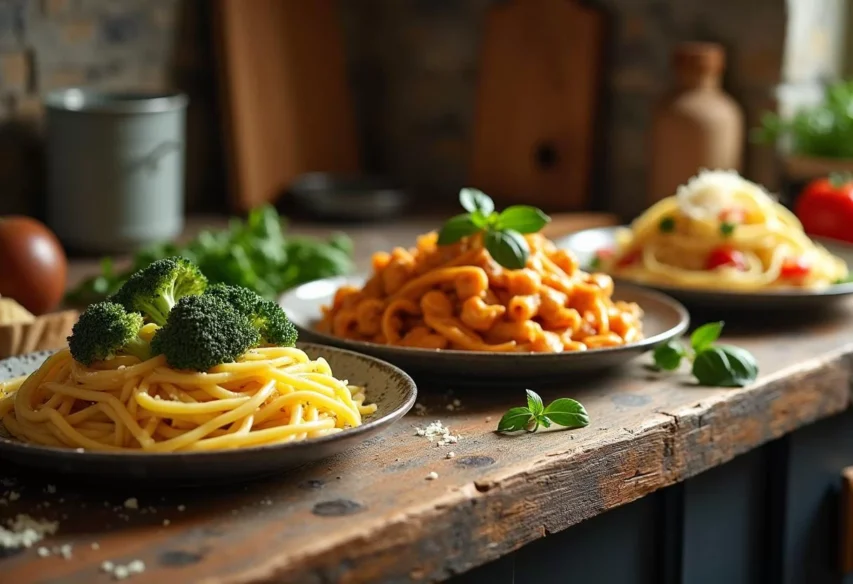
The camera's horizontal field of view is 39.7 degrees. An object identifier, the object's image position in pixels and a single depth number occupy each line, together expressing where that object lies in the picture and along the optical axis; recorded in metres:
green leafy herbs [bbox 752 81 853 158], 3.06
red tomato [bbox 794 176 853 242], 2.70
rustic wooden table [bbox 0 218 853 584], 1.10
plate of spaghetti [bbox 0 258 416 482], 1.18
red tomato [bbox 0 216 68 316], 2.07
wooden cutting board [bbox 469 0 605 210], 3.57
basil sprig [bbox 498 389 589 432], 1.48
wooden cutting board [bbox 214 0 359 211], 3.57
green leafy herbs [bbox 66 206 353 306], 2.24
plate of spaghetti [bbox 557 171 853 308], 2.09
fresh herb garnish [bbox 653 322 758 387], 1.75
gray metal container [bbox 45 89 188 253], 2.92
